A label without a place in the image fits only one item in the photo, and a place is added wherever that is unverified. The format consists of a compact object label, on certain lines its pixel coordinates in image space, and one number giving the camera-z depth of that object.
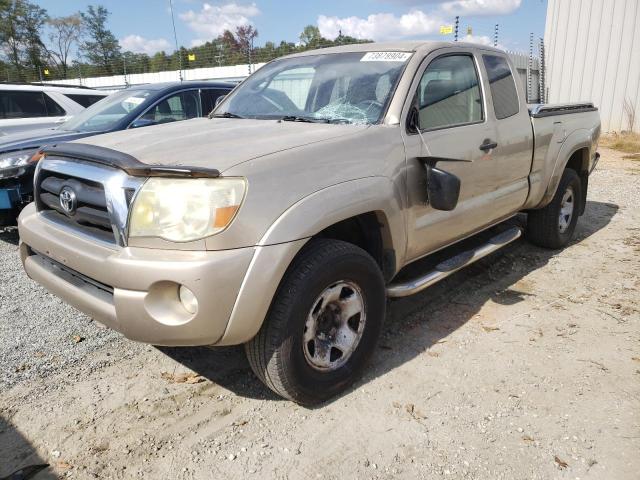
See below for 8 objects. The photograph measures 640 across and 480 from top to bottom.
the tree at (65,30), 62.28
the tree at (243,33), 66.50
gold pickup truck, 2.19
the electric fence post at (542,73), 15.12
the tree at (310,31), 76.44
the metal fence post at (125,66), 27.46
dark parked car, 5.04
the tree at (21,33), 54.62
